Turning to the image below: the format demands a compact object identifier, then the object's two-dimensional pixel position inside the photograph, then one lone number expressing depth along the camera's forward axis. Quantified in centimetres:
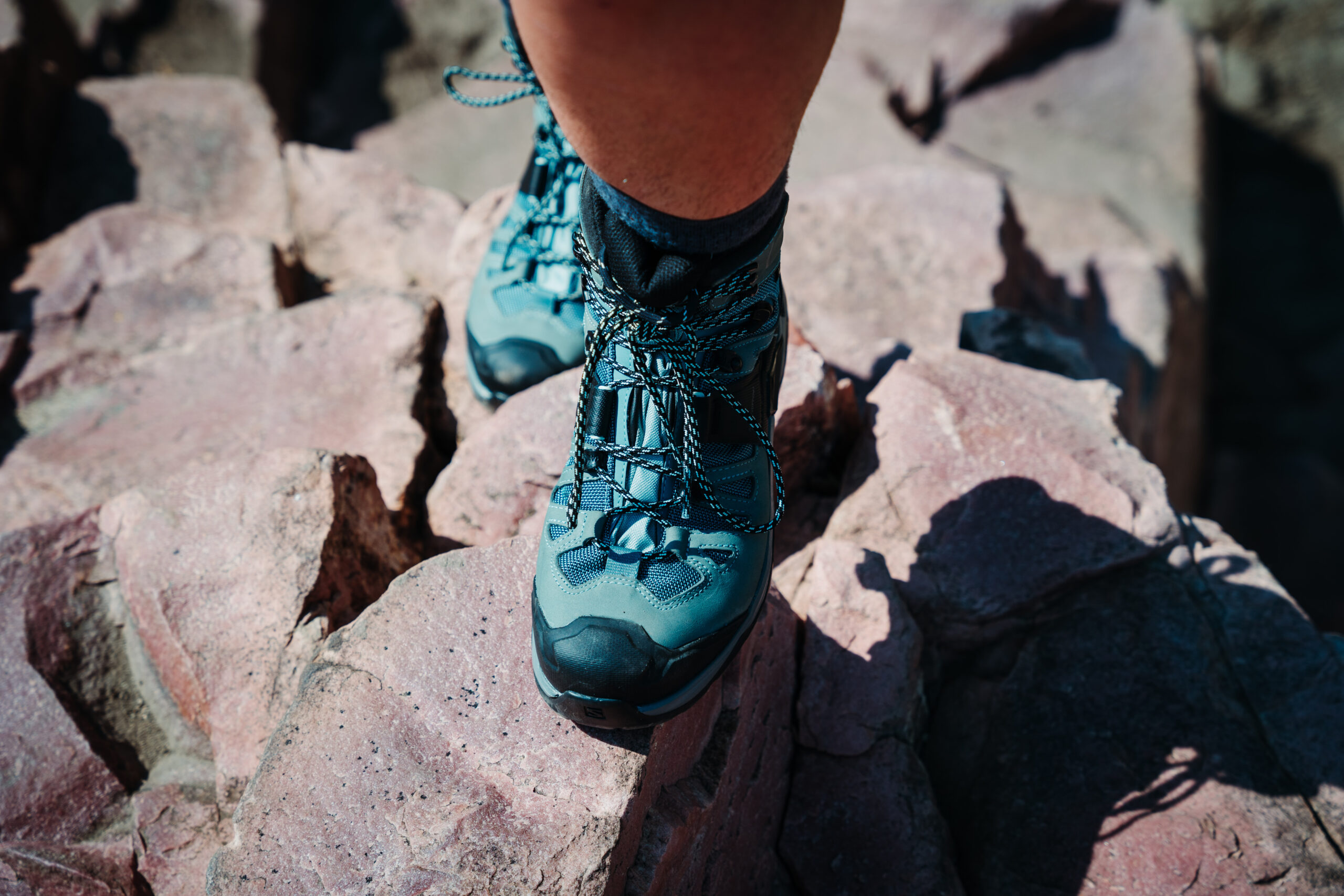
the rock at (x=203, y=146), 111
